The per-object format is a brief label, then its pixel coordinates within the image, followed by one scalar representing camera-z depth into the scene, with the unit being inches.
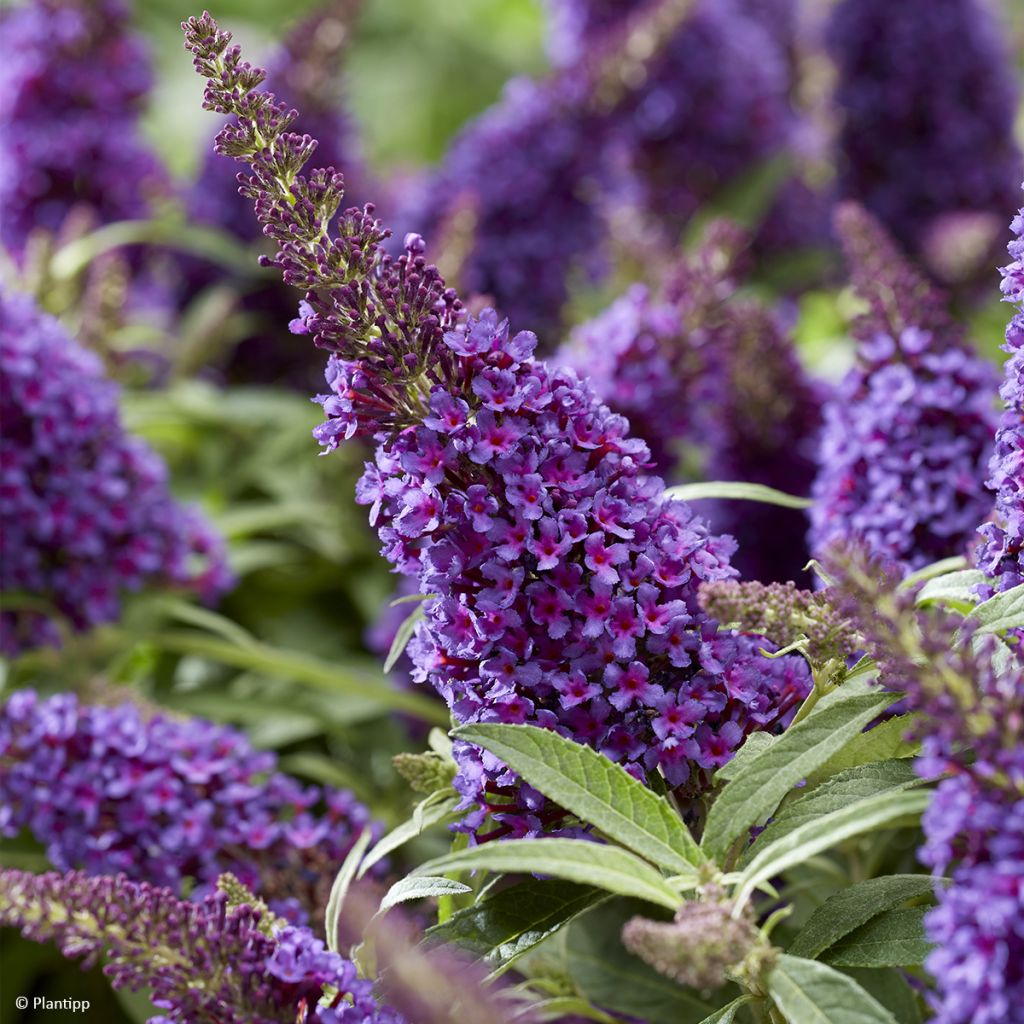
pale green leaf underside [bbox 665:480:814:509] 37.9
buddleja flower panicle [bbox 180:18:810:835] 35.4
